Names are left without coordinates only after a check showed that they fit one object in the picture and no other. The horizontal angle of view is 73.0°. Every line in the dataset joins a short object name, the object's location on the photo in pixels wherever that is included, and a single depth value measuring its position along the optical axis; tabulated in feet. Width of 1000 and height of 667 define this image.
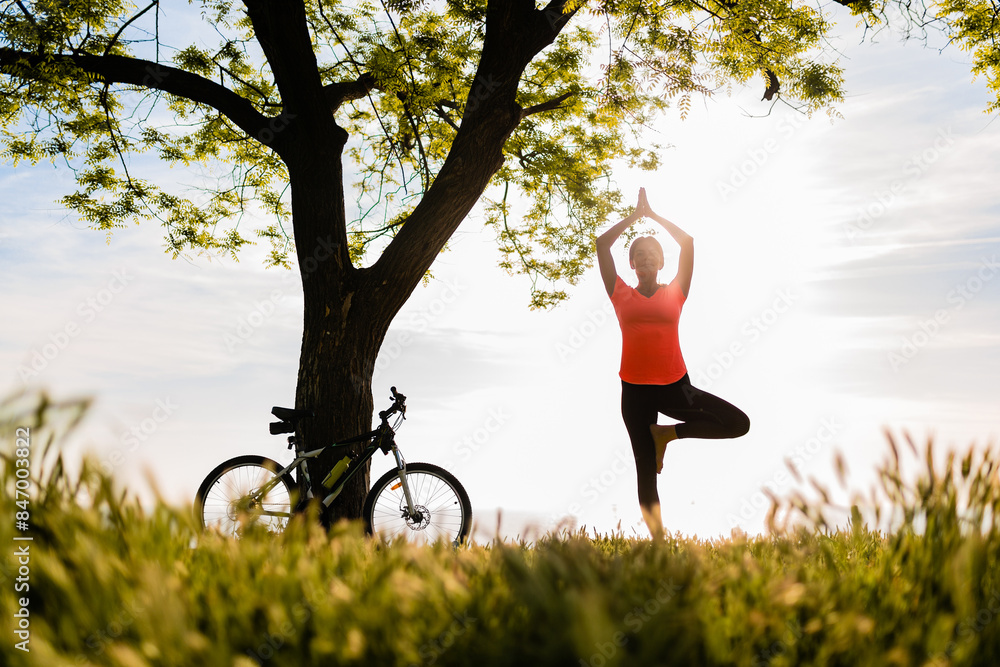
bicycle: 20.63
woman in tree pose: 19.29
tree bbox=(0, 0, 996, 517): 23.62
